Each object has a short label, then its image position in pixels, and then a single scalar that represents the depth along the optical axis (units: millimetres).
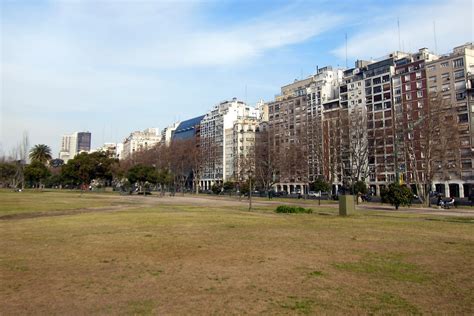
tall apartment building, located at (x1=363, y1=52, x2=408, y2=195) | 94438
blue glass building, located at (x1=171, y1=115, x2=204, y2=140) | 177125
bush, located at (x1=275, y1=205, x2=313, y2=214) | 30517
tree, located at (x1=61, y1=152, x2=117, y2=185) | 91938
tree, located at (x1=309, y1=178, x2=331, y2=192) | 58819
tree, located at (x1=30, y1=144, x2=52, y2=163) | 115269
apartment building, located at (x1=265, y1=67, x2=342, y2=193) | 94794
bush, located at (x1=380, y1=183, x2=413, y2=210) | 37775
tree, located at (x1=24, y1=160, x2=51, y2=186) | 101375
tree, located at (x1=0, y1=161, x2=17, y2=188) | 113188
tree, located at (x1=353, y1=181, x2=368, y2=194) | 60900
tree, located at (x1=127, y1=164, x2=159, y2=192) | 87944
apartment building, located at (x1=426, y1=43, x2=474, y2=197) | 84625
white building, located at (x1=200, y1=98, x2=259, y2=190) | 149250
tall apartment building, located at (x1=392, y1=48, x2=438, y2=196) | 89438
